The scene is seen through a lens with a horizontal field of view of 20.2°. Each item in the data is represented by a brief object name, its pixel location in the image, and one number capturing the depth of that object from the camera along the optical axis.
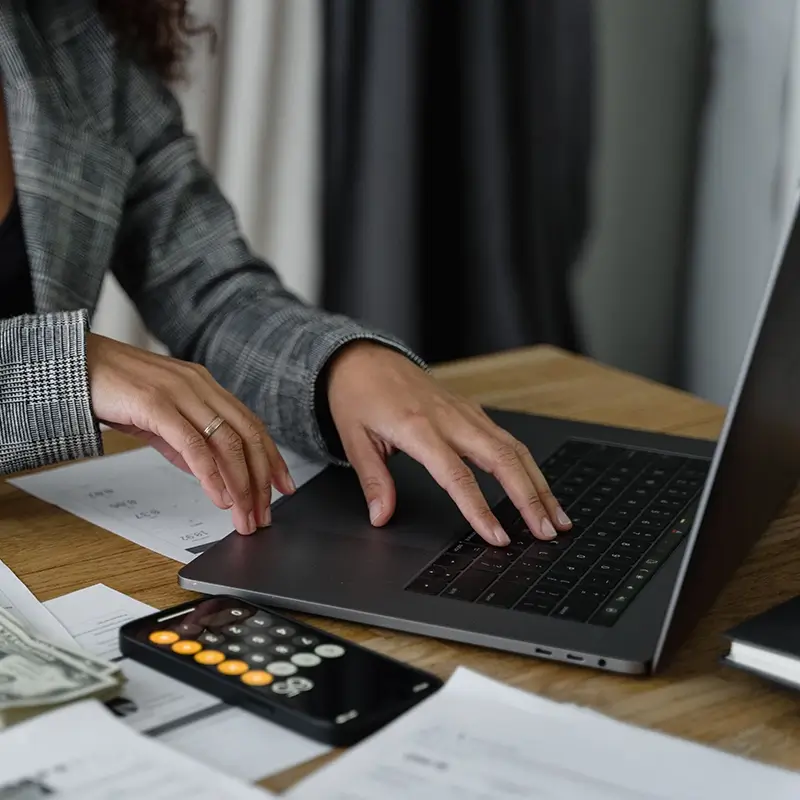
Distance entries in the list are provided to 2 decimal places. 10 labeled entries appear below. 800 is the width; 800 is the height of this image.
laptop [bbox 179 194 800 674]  1.08
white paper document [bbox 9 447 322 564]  1.27
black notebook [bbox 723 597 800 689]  1.06
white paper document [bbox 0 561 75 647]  1.13
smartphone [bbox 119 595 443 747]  1.04
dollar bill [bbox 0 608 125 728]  1.03
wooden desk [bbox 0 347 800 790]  1.06
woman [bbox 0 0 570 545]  1.28
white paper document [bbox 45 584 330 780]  1.02
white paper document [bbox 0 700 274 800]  0.98
